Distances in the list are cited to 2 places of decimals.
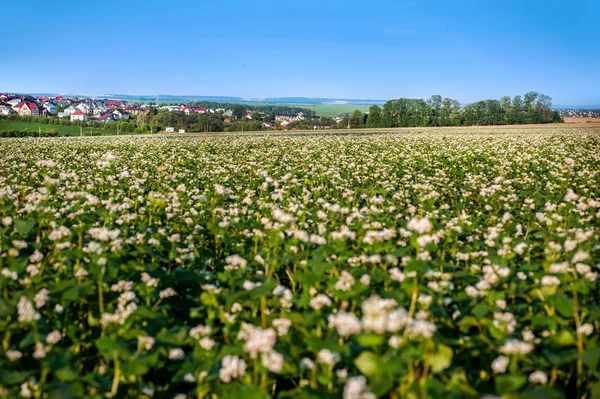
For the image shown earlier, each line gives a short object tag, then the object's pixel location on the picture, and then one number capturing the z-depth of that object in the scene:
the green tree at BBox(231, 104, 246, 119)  123.39
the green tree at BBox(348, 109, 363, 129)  95.52
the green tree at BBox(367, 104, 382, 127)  99.50
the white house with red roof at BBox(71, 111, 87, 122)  148.24
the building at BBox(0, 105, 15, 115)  149.75
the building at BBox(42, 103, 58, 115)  177.30
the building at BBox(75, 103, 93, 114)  183.23
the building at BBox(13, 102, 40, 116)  152.50
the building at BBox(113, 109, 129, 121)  157.85
